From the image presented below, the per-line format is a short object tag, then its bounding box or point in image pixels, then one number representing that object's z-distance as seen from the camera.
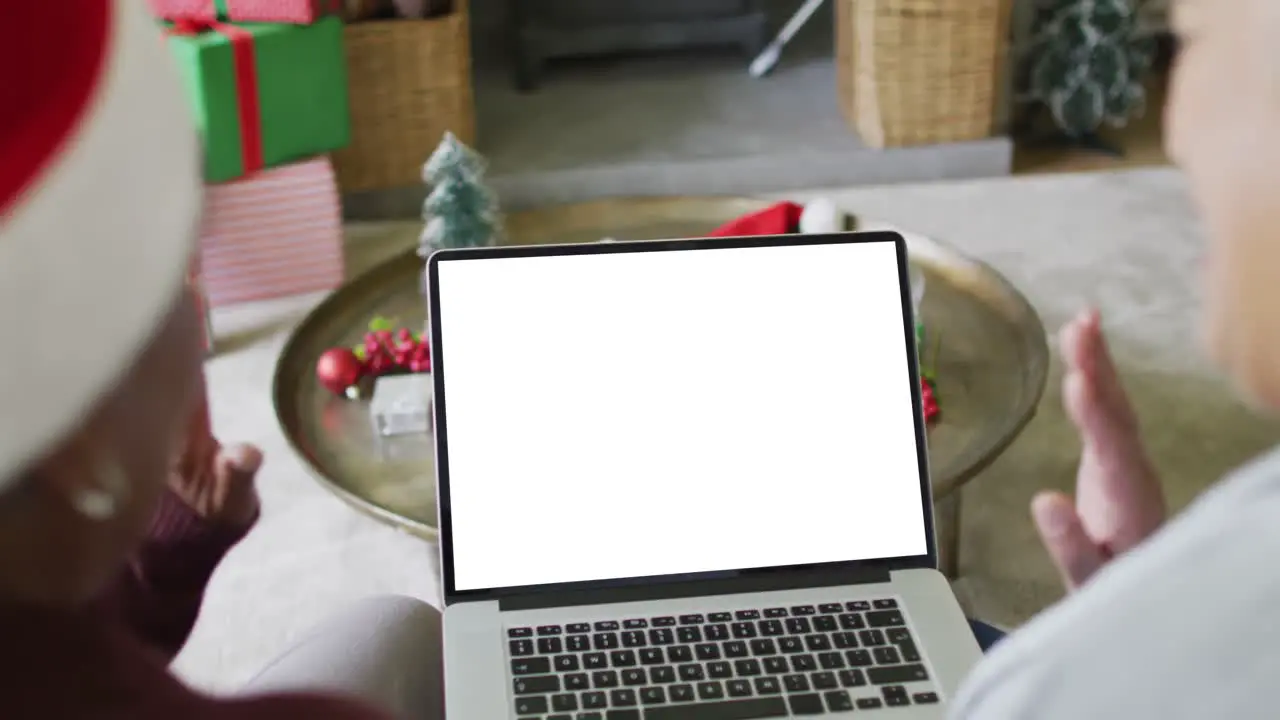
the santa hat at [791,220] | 1.69
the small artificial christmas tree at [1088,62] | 2.97
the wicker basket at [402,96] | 2.81
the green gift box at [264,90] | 2.35
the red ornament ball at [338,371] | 1.62
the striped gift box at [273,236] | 2.50
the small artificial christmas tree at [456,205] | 1.84
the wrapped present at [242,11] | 2.41
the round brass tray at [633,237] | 1.42
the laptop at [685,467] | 0.93
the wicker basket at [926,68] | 2.93
